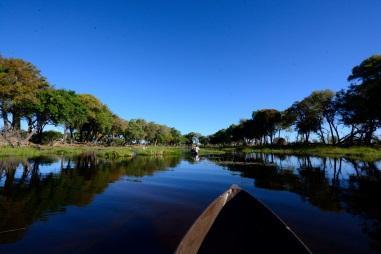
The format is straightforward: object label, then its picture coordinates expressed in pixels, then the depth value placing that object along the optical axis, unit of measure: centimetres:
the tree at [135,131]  10802
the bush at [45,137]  6996
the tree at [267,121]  9359
